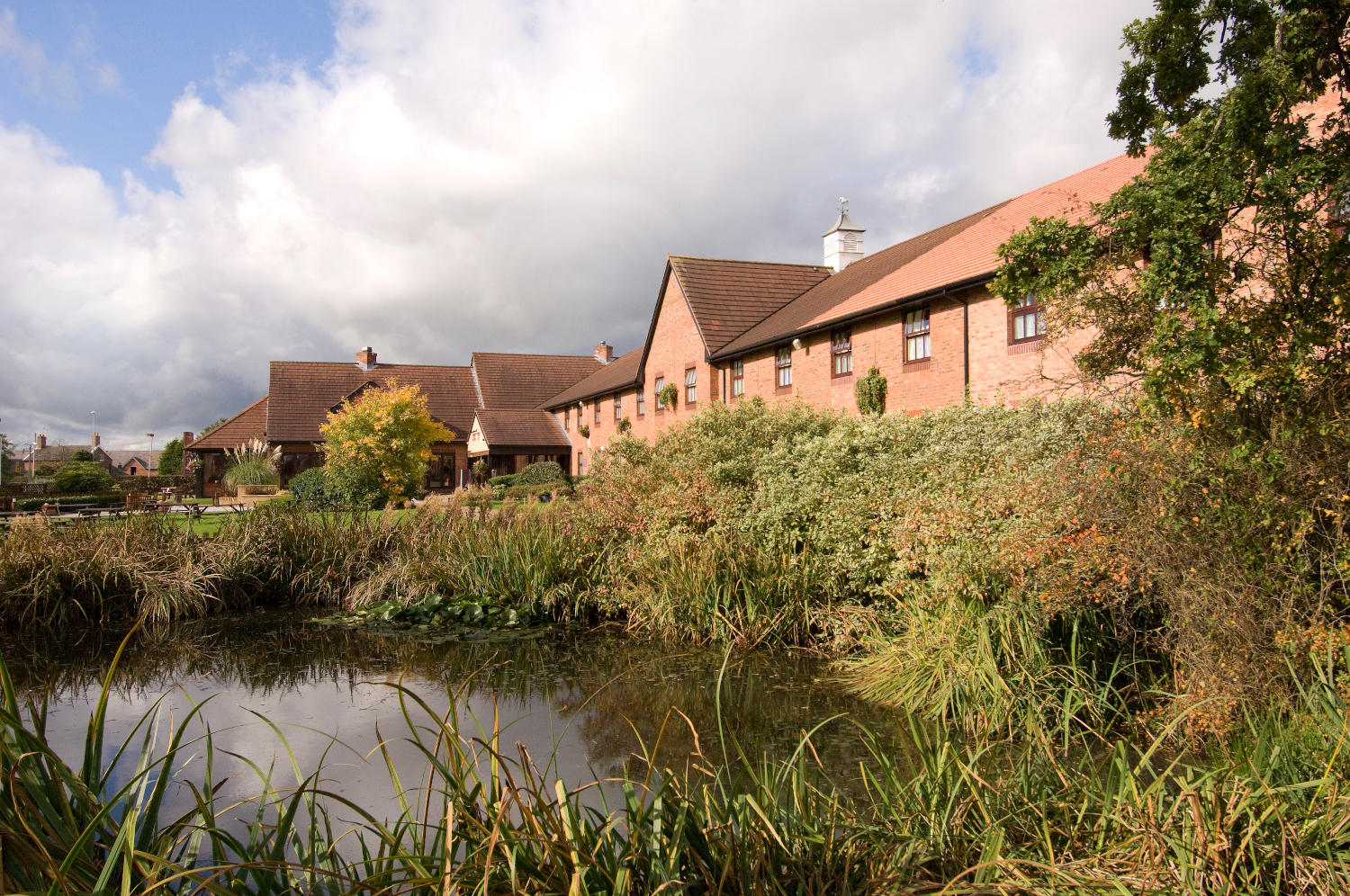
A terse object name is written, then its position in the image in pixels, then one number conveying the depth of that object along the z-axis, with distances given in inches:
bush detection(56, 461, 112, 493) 1497.3
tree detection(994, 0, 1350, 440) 190.7
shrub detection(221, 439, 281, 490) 1250.6
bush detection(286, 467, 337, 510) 1072.2
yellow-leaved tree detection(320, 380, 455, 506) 1091.9
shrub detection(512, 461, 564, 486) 1334.9
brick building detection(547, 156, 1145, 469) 629.0
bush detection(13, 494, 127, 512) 1048.8
